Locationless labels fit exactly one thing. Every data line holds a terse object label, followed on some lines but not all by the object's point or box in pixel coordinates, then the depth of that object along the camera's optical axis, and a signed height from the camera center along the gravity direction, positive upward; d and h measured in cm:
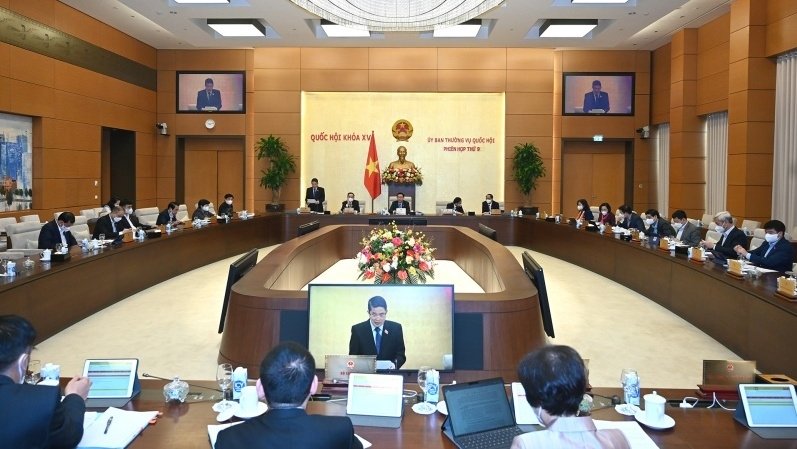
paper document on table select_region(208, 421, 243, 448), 202 -80
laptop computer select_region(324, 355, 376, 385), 257 -72
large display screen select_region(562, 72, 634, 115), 1397 +239
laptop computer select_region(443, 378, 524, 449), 204 -75
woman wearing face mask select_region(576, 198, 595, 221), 1098 -27
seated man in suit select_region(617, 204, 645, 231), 954 -33
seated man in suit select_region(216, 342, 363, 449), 154 -57
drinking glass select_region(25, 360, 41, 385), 246 -74
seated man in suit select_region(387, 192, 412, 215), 1182 -17
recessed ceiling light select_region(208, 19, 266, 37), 1101 +310
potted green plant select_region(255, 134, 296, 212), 1360 +74
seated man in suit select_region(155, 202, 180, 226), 985 -34
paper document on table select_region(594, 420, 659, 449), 201 -80
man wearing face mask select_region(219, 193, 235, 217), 1095 -22
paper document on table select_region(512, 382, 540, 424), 219 -76
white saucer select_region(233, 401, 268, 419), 225 -80
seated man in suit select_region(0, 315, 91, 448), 165 -59
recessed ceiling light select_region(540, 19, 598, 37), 1093 +312
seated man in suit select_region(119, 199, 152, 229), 880 -37
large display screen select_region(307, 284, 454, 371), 317 -66
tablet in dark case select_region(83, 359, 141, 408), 239 -73
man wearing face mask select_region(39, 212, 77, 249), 683 -46
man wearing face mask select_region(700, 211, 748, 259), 659 -40
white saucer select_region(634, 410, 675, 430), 215 -79
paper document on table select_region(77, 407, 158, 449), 199 -80
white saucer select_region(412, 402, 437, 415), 230 -80
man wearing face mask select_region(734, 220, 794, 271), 568 -48
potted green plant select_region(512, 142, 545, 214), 1361 +69
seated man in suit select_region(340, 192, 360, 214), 1223 -16
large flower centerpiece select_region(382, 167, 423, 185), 1326 +44
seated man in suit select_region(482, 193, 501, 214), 1250 -16
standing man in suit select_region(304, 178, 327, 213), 1241 -1
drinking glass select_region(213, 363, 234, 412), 234 -74
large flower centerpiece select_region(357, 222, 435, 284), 563 -57
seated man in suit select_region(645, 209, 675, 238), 855 -39
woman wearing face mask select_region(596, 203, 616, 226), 1034 -29
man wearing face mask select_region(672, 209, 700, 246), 782 -41
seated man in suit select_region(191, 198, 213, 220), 1054 -29
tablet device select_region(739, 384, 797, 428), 215 -72
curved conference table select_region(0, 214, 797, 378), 443 -85
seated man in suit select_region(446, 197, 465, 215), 1217 -18
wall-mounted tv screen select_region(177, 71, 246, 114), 1405 +234
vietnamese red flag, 1362 +47
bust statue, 1383 +78
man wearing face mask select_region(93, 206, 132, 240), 778 -42
